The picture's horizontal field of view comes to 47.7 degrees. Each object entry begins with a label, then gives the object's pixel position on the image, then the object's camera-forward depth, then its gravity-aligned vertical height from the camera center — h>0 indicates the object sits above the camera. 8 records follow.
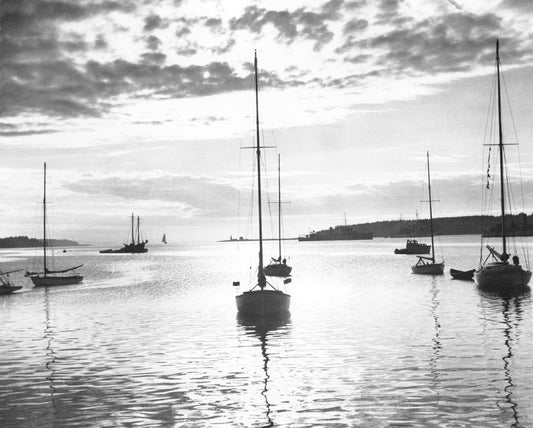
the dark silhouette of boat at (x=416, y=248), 183.38 -3.93
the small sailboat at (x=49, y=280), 81.25 -5.05
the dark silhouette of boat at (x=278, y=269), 89.69 -4.64
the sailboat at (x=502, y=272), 53.84 -3.51
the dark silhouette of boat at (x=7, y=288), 68.74 -5.11
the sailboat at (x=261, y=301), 39.09 -4.05
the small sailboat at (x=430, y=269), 87.63 -4.95
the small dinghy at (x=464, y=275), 76.00 -5.14
